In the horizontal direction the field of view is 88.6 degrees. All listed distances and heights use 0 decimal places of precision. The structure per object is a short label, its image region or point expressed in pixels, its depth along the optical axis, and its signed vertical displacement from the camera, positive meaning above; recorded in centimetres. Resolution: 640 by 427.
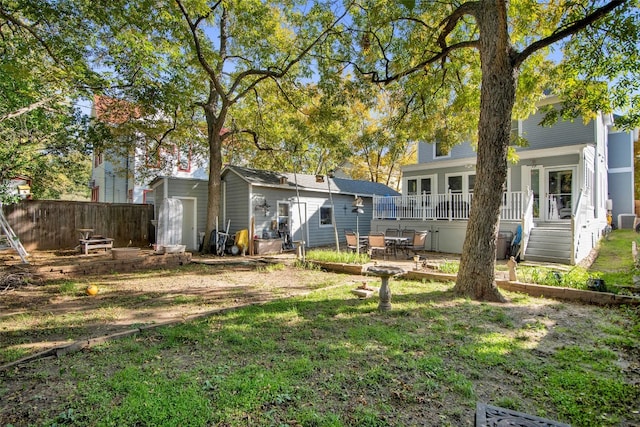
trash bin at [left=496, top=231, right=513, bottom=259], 1089 -73
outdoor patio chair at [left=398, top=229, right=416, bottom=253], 1184 -63
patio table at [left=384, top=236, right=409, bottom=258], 1161 -68
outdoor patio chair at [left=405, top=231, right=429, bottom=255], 1122 -58
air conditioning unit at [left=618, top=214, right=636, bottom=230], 1890 +14
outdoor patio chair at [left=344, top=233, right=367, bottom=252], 1123 -59
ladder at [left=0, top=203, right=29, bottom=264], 880 -48
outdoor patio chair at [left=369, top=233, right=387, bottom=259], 1091 -64
